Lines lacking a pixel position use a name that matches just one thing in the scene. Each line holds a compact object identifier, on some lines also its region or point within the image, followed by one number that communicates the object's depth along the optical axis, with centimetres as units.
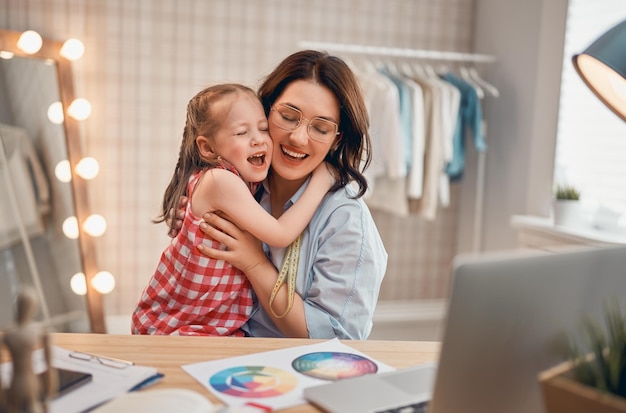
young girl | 142
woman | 139
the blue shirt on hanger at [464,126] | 332
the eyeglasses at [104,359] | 101
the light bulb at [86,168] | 313
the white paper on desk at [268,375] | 92
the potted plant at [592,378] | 68
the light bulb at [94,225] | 314
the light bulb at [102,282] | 314
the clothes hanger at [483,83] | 344
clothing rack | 325
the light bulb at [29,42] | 293
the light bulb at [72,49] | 308
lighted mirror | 279
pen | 94
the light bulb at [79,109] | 312
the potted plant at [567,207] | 279
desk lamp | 140
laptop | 70
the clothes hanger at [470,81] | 333
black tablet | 89
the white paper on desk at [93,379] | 86
